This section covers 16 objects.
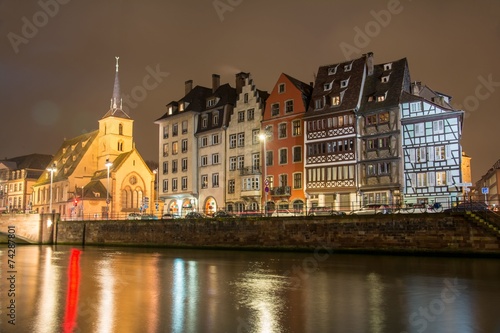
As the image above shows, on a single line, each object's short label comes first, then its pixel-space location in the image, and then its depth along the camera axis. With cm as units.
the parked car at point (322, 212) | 4313
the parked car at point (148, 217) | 6045
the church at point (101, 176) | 9062
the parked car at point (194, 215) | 5446
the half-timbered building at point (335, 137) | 5212
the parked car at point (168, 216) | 5891
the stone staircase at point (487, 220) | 3344
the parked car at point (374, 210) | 4044
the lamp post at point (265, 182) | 4542
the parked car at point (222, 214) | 5130
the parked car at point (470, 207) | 3516
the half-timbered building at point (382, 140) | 4928
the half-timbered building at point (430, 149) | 4681
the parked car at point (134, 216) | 6519
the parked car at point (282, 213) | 4748
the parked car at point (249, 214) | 5028
